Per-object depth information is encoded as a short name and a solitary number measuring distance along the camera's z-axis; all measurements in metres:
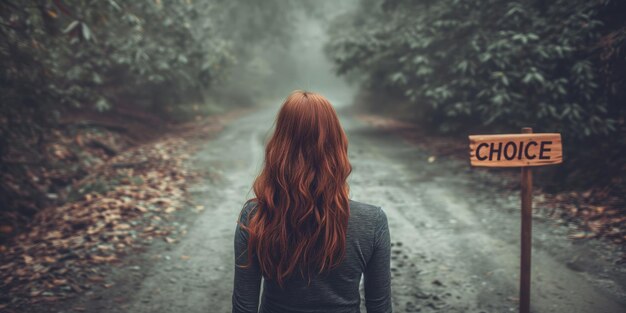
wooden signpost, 3.15
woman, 1.82
